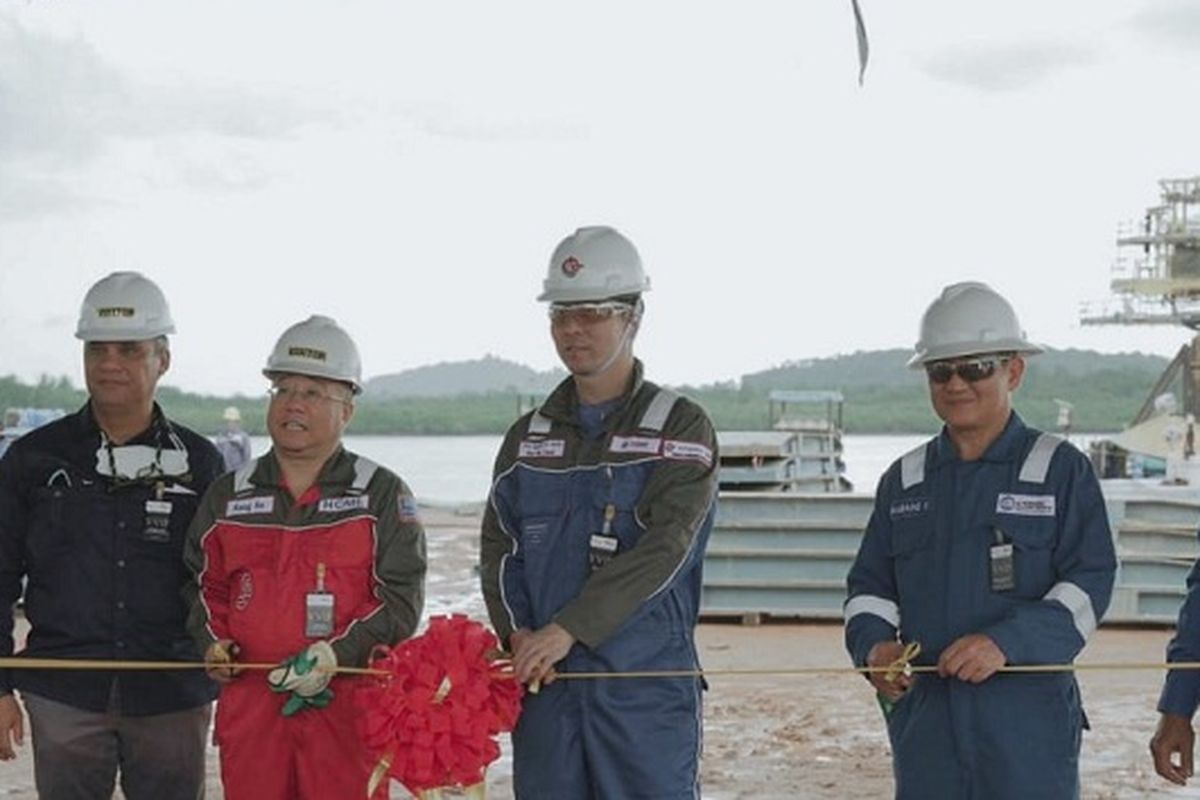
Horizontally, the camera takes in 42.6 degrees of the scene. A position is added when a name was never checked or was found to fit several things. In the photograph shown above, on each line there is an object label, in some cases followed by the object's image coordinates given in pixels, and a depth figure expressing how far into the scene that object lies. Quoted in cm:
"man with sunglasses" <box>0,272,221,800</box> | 412
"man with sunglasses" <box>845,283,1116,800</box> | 345
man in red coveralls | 383
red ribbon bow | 359
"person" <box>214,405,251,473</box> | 1391
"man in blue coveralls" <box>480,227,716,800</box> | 362
